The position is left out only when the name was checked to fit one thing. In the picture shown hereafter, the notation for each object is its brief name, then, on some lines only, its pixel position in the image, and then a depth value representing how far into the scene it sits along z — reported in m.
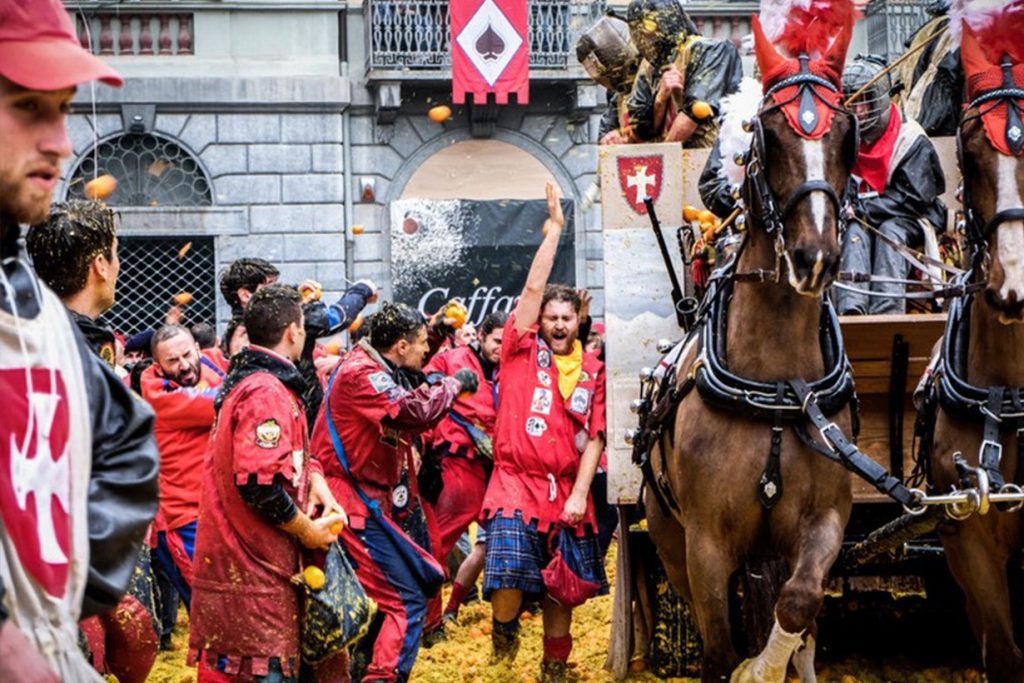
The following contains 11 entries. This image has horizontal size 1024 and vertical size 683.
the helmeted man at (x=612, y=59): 9.49
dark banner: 23.59
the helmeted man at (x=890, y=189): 7.64
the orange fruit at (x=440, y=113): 23.00
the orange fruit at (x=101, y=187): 8.75
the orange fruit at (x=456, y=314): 9.91
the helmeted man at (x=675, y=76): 8.74
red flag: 22.81
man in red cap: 2.77
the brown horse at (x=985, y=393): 5.93
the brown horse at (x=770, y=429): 5.69
